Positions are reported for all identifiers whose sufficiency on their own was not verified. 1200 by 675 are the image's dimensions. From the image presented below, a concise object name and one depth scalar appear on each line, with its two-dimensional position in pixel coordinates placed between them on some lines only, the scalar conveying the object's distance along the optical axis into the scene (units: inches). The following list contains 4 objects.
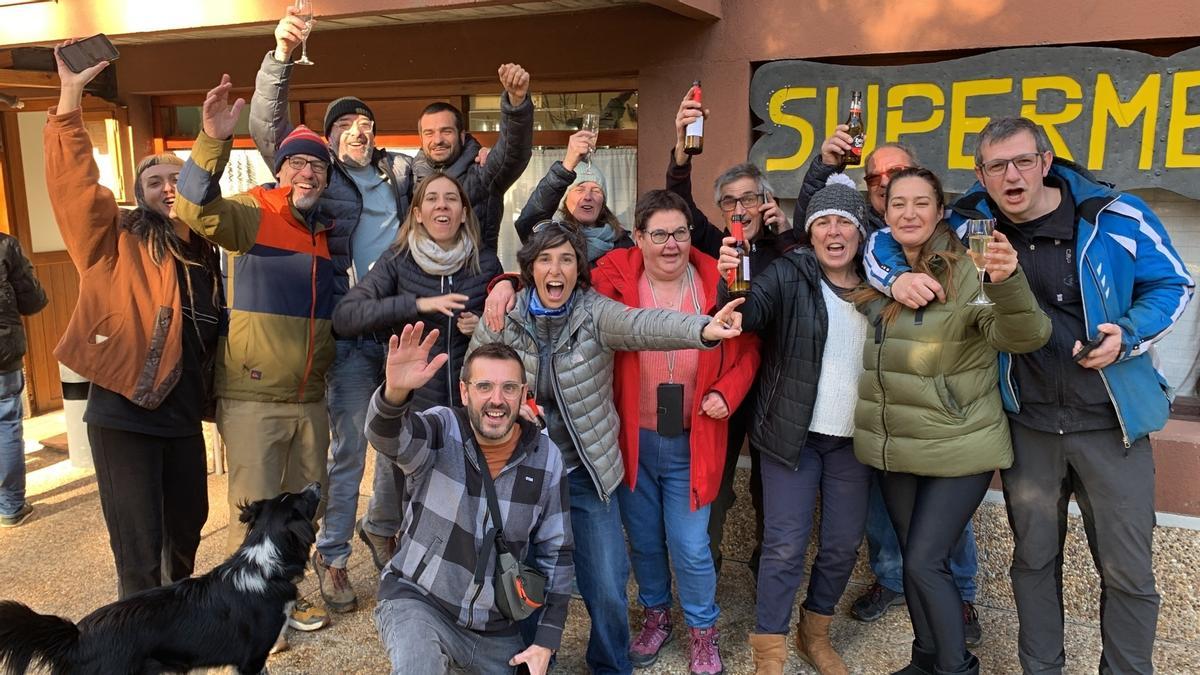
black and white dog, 106.7
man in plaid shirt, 111.3
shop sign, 163.2
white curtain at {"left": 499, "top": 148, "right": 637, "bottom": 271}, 221.1
